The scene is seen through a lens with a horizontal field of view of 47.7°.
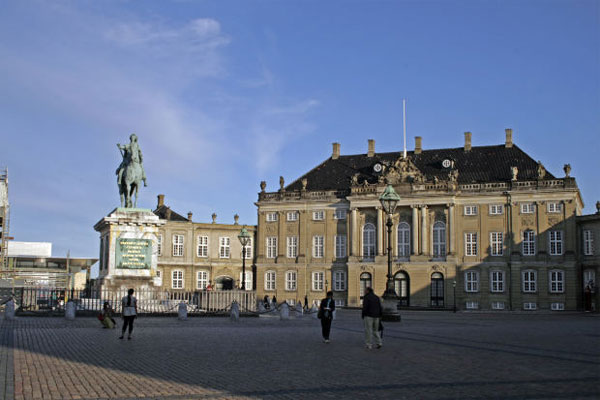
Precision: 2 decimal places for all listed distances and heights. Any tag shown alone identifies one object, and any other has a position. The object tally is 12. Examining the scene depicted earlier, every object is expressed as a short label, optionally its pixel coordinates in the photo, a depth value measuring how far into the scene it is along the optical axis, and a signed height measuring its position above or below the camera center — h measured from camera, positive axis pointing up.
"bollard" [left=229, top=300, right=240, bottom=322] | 32.47 -1.62
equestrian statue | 31.77 +4.98
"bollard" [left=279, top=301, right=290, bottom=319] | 36.63 -1.77
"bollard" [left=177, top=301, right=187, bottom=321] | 30.29 -1.48
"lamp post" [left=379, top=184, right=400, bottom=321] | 30.28 -0.30
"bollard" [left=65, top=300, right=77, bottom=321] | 29.28 -1.40
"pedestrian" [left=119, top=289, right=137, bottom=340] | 20.05 -0.96
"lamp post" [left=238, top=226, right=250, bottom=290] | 42.87 +2.74
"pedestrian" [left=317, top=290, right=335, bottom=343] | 20.12 -1.06
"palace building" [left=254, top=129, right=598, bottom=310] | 62.72 +4.73
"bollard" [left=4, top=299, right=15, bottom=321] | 29.27 -1.41
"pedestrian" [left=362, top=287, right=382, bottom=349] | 18.22 -1.04
